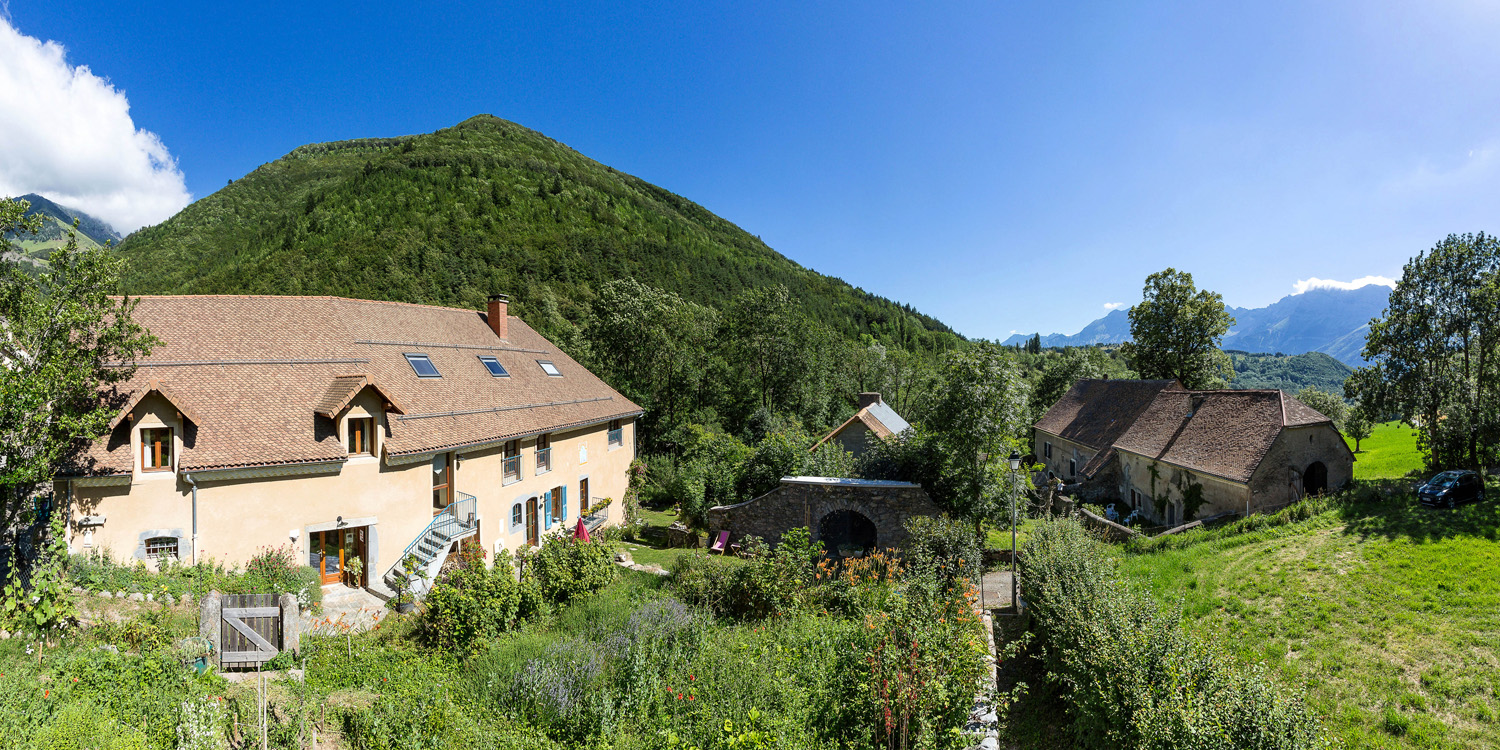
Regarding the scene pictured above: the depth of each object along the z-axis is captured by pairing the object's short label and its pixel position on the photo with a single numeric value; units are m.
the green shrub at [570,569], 10.98
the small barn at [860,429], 30.41
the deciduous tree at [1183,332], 36.31
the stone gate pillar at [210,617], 8.71
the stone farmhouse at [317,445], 12.49
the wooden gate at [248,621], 7.90
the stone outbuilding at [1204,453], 21.88
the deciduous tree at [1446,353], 21.44
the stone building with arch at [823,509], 18.36
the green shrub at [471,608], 9.52
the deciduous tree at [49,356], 9.98
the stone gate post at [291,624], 8.91
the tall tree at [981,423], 16.75
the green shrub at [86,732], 5.49
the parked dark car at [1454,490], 18.14
